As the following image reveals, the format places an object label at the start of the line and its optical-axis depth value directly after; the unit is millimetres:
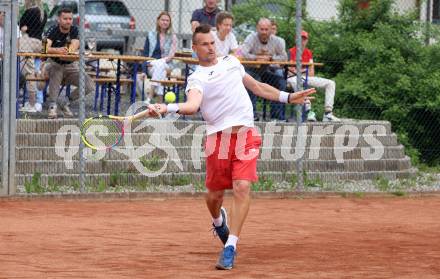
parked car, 22031
